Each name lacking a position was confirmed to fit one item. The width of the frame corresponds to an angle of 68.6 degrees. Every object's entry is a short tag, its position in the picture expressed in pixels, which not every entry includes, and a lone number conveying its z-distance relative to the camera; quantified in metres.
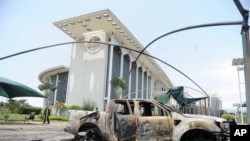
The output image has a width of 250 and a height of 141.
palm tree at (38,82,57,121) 39.14
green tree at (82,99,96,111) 33.71
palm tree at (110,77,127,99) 34.85
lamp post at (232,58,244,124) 23.47
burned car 5.70
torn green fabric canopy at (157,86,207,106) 15.02
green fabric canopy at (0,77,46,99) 13.28
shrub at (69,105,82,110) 33.21
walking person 20.00
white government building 35.94
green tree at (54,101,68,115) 32.77
